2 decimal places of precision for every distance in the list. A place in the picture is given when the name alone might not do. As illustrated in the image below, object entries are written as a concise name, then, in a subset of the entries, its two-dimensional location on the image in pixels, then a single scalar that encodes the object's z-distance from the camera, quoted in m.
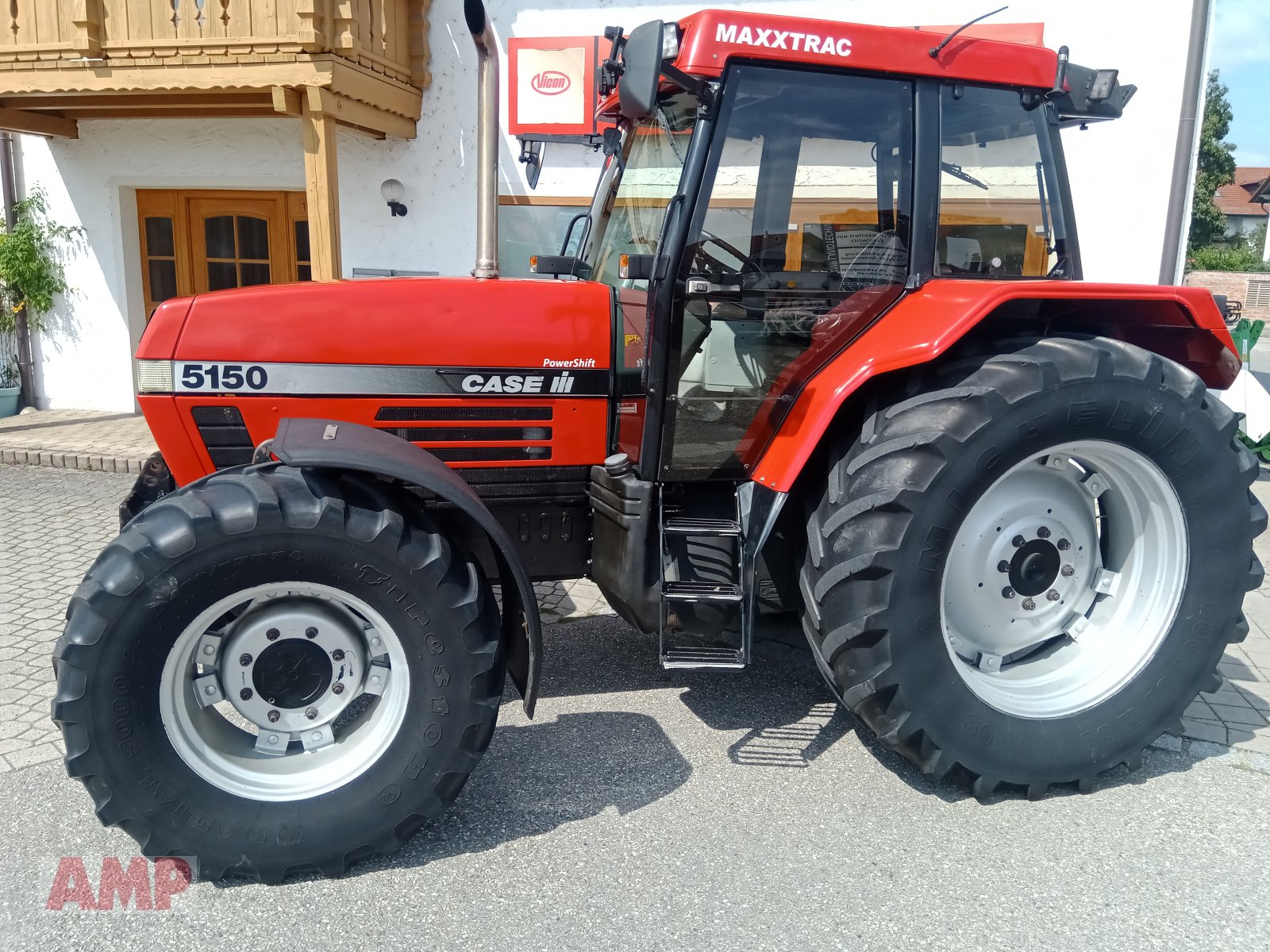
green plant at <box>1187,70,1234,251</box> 36.00
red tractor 2.36
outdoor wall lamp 8.12
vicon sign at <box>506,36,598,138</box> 7.64
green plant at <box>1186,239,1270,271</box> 32.88
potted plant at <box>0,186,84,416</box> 8.53
